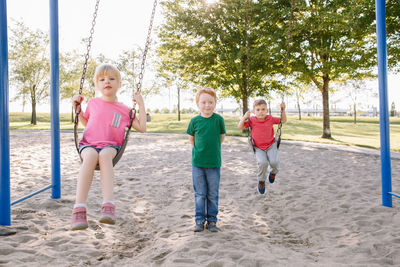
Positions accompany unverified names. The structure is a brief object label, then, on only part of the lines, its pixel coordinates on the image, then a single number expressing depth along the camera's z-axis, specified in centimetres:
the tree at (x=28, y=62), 2442
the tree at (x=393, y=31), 1126
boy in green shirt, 333
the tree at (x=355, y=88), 2910
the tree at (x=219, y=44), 1452
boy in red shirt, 472
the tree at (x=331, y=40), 1196
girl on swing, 264
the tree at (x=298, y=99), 2512
